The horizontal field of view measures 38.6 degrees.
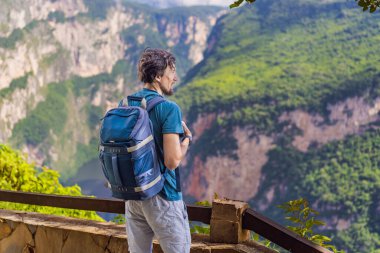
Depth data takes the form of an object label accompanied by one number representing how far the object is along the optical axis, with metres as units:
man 2.64
